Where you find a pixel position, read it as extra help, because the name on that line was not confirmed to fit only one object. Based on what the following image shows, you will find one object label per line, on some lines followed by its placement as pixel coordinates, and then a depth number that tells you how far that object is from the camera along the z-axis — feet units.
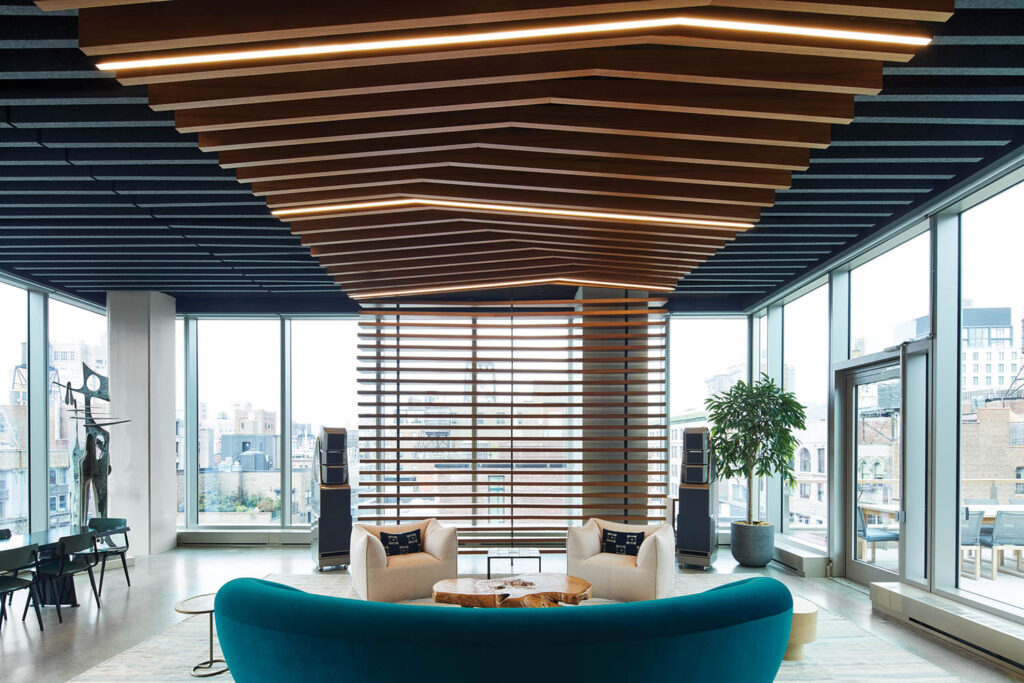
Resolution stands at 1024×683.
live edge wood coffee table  18.08
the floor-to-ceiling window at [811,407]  29.09
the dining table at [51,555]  21.85
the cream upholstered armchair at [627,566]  21.63
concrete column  32.35
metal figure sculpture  28.07
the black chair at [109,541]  24.79
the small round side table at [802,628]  16.85
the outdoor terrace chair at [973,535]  19.60
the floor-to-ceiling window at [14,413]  28.32
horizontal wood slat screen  28.78
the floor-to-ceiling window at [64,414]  31.37
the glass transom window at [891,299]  22.49
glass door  24.08
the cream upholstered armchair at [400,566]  22.02
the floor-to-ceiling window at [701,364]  35.73
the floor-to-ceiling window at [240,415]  36.06
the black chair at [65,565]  21.70
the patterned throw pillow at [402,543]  23.54
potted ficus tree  28.91
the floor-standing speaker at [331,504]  28.19
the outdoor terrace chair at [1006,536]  18.11
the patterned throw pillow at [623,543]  23.20
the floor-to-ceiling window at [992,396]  18.29
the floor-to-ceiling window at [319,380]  36.32
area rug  16.28
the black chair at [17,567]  18.93
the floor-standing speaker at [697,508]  28.53
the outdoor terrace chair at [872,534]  24.44
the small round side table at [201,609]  15.93
